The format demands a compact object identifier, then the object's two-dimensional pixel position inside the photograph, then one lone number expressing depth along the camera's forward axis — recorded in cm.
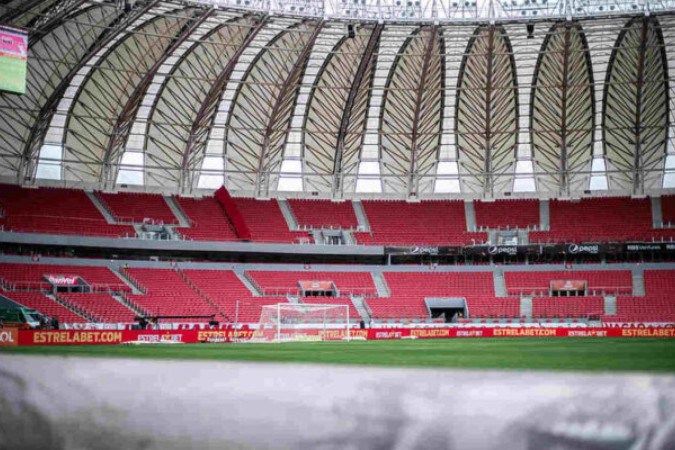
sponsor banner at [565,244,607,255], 6688
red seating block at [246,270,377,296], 6556
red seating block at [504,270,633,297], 6538
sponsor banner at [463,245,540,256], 6812
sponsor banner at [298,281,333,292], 6625
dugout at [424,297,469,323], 6543
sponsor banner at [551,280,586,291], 6638
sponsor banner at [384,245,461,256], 6881
